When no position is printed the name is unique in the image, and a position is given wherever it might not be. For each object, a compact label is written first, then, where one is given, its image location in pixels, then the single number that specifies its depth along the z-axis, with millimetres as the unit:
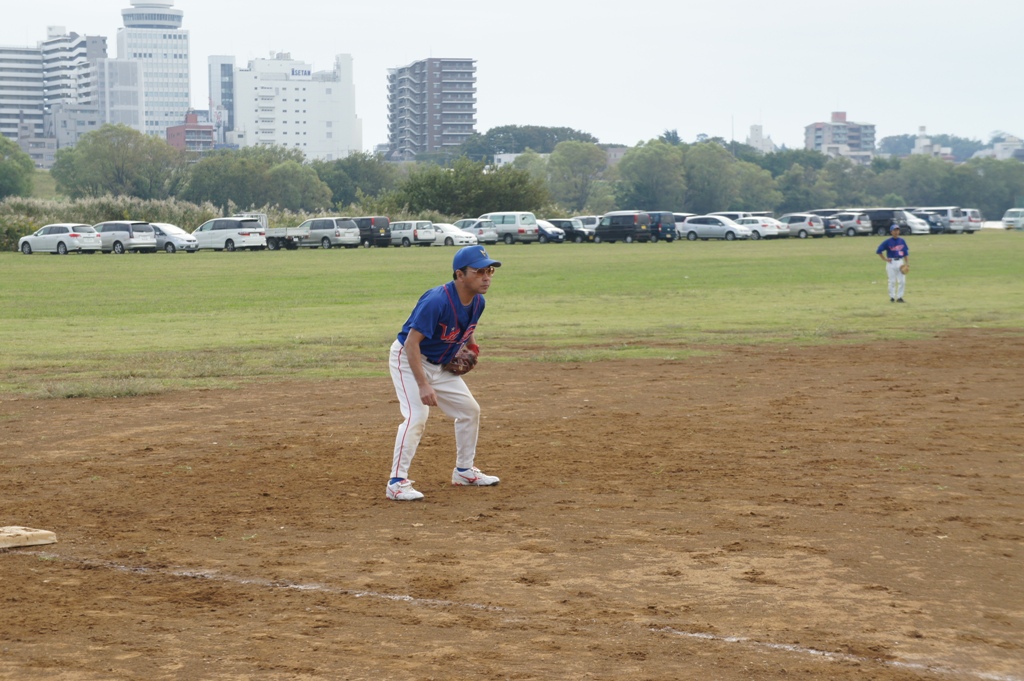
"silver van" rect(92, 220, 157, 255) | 58656
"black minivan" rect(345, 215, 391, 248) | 66500
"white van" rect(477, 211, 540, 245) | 70250
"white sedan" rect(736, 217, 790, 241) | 74812
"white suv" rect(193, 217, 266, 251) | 61656
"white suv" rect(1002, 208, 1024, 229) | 93625
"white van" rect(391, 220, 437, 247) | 66812
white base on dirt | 7773
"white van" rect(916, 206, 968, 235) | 83050
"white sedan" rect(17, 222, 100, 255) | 56594
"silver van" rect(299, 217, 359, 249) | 65375
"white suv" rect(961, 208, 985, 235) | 84081
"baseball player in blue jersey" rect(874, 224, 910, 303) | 27094
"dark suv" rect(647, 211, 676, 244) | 70625
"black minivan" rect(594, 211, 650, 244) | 70250
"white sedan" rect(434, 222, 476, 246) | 66500
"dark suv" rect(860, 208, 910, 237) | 77750
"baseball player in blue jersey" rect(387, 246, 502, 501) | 8805
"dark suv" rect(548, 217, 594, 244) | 72625
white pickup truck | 64688
